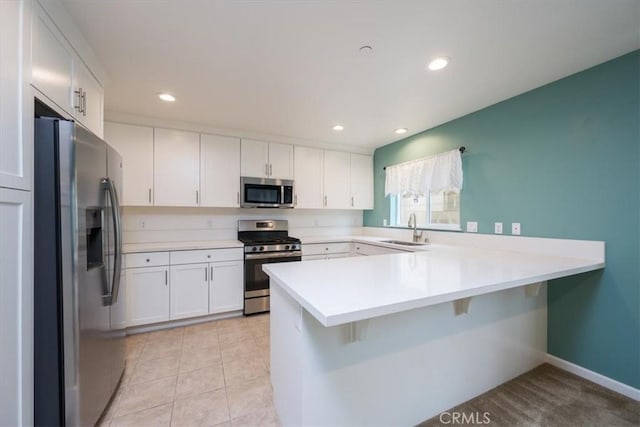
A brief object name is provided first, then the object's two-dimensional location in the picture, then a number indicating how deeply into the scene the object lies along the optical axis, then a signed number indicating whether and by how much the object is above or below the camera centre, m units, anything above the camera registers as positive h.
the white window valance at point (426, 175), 2.85 +0.48
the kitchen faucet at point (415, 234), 3.30 -0.29
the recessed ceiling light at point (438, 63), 1.79 +1.09
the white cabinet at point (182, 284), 2.59 -0.78
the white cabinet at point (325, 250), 3.52 -0.55
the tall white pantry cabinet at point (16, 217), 0.95 -0.01
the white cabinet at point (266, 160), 3.40 +0.74
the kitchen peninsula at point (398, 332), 1.16 -0.69
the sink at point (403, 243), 3.19 -0.40
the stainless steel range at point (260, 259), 3.07 -0.59
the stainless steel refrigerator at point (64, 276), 1.13 -0.30
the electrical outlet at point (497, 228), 2.47 -0.16
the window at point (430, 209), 3.03 +0.04
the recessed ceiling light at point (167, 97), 2.34 +1.10
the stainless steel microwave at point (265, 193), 3.34 +0.28
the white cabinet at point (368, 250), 3.13 -0.50
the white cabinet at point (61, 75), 1.19 +0.79
